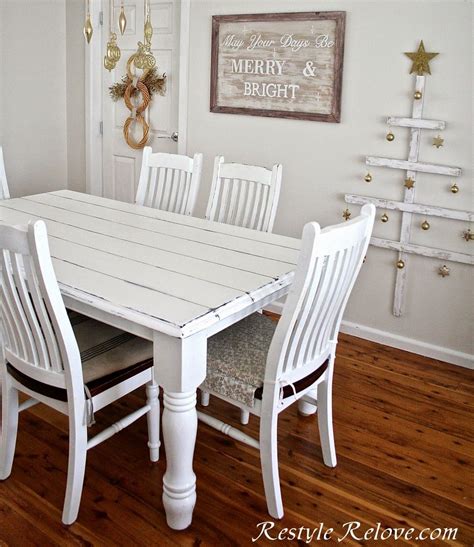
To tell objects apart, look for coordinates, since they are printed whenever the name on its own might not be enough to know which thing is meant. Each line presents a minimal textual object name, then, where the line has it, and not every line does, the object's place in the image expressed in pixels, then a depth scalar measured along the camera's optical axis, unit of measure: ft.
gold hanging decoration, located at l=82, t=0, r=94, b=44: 7.38
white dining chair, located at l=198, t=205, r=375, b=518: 5.89
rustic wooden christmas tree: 9.87
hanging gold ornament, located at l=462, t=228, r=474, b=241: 9.89
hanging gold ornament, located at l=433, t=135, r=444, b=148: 9.86
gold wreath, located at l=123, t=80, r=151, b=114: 13.41
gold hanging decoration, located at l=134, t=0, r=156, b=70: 7.52
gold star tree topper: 9.78
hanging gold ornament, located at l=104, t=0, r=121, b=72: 7.53
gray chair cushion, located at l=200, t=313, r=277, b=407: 6.57
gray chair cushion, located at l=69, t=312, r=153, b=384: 6.63
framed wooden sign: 10.77
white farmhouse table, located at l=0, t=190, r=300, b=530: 5.92
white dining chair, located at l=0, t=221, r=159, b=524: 5.70
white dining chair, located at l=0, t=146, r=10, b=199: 10.57
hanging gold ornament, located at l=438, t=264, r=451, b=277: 10.27
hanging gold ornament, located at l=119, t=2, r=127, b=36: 7.28
